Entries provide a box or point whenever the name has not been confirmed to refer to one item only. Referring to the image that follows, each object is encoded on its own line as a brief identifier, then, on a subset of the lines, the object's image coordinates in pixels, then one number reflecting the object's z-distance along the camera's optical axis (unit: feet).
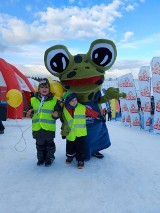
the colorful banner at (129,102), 20.83
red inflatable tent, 20.03
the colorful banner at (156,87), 17.95
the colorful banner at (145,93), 19.42
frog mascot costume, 7.94
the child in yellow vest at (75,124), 7.70
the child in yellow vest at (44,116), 7.55
